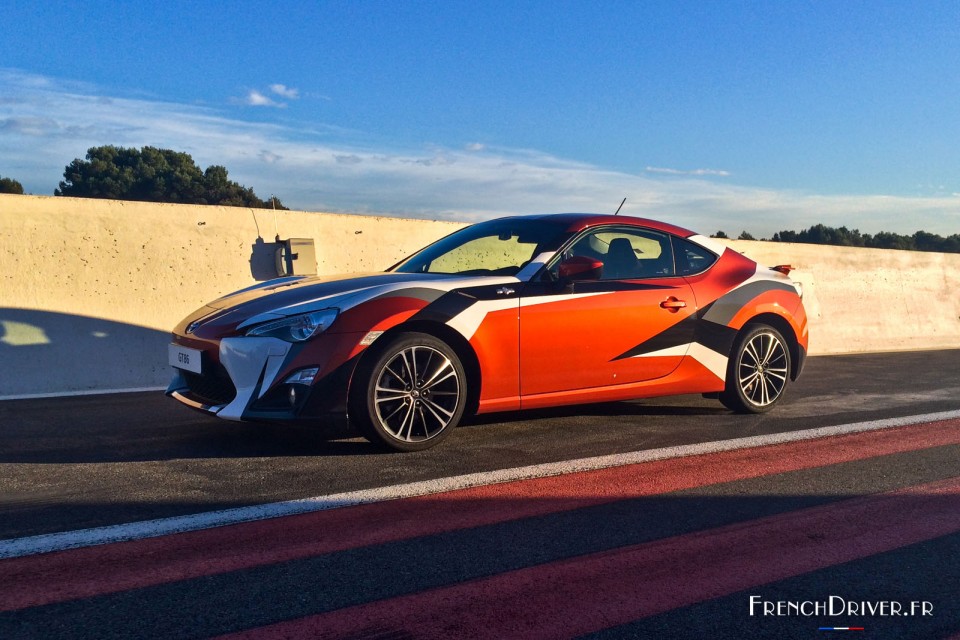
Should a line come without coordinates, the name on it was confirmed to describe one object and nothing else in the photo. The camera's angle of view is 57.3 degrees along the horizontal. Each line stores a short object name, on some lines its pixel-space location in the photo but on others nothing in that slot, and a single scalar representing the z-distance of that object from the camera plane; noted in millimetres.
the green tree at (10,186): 26209
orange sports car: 4945
